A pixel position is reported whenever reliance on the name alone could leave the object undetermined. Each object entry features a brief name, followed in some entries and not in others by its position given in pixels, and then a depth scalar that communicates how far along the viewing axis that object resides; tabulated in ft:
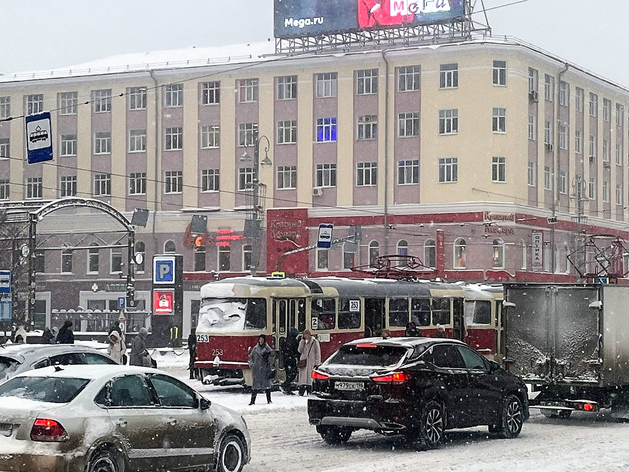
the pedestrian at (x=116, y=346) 99.81
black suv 56.75
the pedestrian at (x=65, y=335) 106.67
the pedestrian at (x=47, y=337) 122.62
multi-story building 213.66
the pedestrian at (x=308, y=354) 90.02
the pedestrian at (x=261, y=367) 83.15
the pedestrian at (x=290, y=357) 97.17
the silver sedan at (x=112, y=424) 40.14
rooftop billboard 211.61
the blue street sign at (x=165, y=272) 157.99
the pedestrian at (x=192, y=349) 107.65
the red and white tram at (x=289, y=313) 99.91
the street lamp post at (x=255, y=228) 165.78
